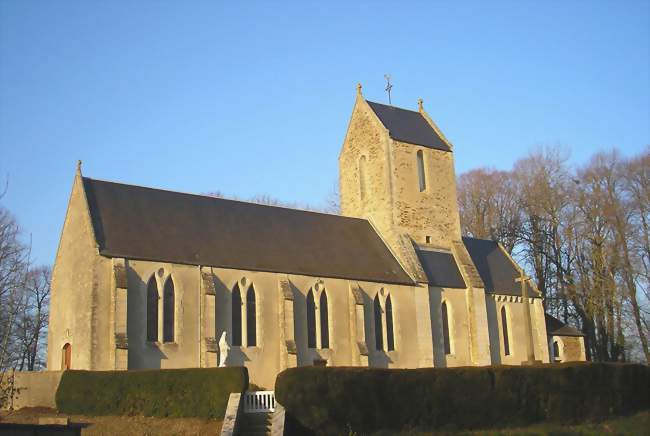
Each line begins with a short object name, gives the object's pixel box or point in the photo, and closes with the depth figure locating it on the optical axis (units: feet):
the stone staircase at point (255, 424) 66.08
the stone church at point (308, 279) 89.45
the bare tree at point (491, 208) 170.30
